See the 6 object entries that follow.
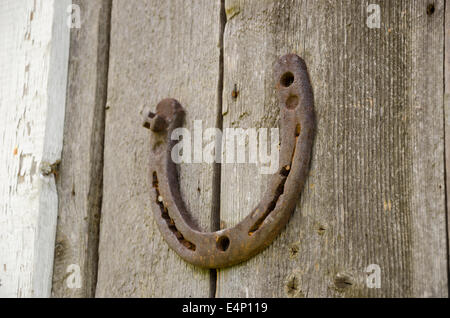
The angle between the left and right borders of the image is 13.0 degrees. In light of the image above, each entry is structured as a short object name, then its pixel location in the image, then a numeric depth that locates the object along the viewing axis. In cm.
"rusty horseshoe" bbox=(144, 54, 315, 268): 139
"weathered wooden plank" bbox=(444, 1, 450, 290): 134
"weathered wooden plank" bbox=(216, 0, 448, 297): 135
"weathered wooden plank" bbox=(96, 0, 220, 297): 146
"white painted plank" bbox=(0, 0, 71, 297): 152
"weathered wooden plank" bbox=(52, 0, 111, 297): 152
